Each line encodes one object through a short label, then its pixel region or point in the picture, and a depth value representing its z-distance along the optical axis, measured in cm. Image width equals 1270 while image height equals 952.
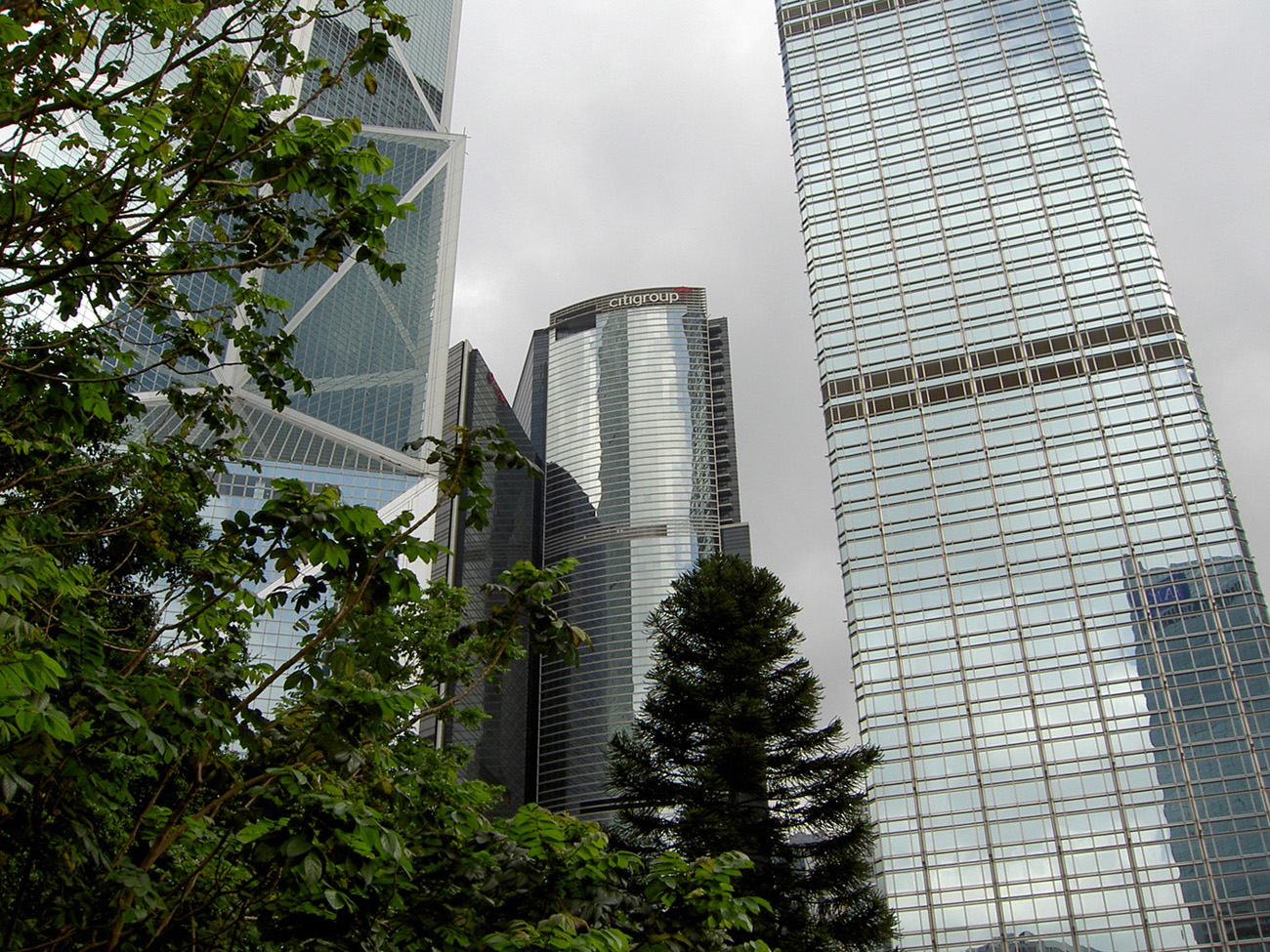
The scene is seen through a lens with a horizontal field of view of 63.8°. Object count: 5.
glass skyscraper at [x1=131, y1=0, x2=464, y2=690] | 9056
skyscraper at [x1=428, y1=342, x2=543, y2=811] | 11469
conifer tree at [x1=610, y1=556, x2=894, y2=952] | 1995
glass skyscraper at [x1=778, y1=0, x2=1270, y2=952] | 5844
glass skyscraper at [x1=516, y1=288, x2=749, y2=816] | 11931
